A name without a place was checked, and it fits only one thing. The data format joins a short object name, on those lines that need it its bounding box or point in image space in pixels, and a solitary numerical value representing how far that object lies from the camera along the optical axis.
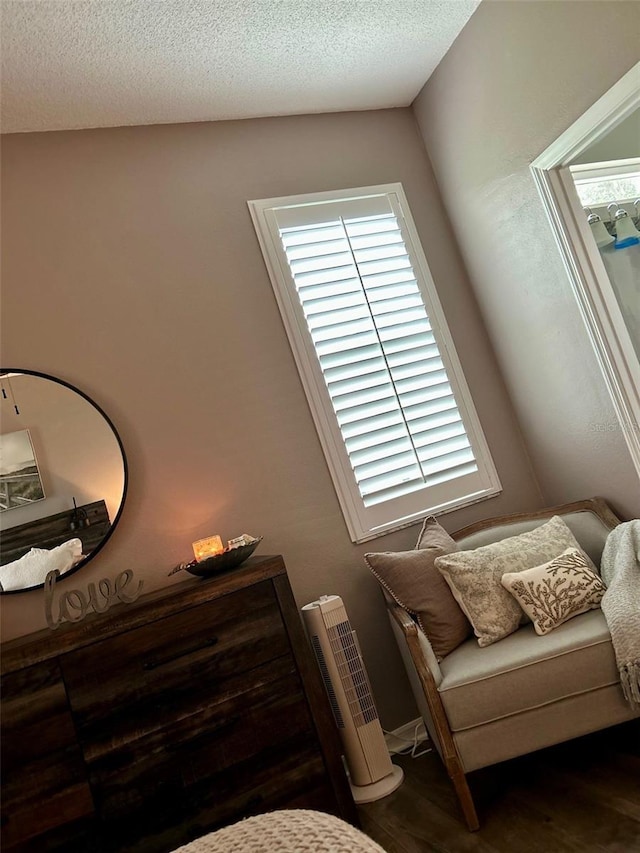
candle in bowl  2.70
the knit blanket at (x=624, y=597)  2.21
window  3.23
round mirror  2.71
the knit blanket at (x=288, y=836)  1.20
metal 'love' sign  2.31
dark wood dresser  2.18
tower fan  2.67
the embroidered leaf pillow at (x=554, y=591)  2.51
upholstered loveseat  2.26
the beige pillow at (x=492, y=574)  2.59
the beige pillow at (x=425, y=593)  2.65
